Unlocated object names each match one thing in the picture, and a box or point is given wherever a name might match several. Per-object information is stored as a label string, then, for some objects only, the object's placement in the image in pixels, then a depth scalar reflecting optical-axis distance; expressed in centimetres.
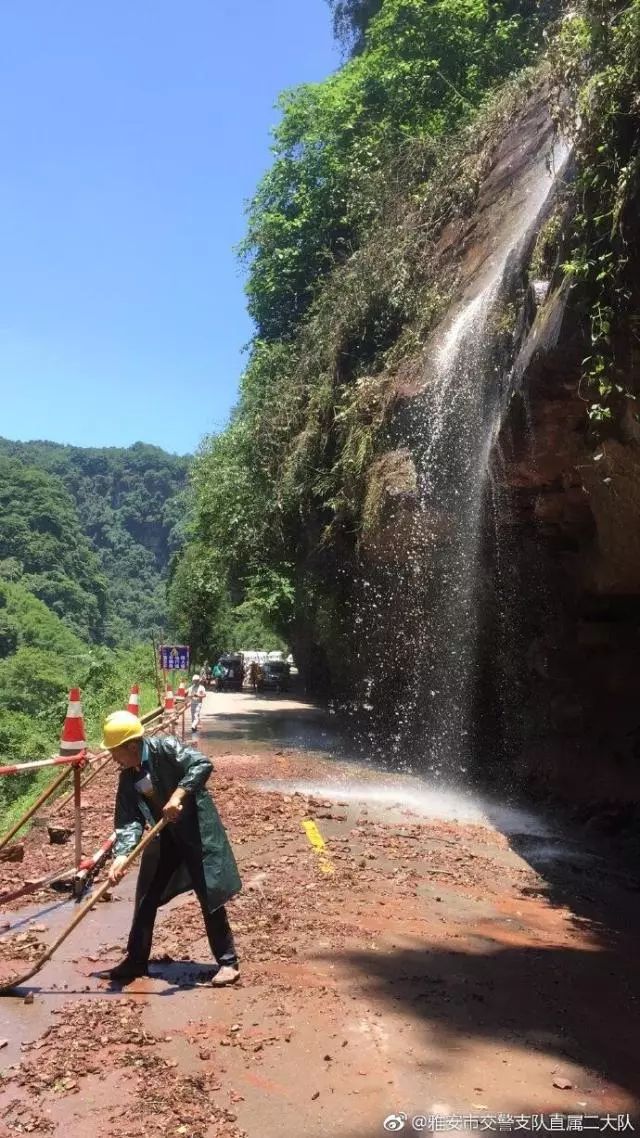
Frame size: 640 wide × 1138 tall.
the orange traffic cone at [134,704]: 1036
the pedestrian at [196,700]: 1758
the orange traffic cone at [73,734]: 644
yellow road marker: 713
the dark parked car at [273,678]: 4122
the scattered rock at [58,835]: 774
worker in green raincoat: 458
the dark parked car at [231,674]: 4394
